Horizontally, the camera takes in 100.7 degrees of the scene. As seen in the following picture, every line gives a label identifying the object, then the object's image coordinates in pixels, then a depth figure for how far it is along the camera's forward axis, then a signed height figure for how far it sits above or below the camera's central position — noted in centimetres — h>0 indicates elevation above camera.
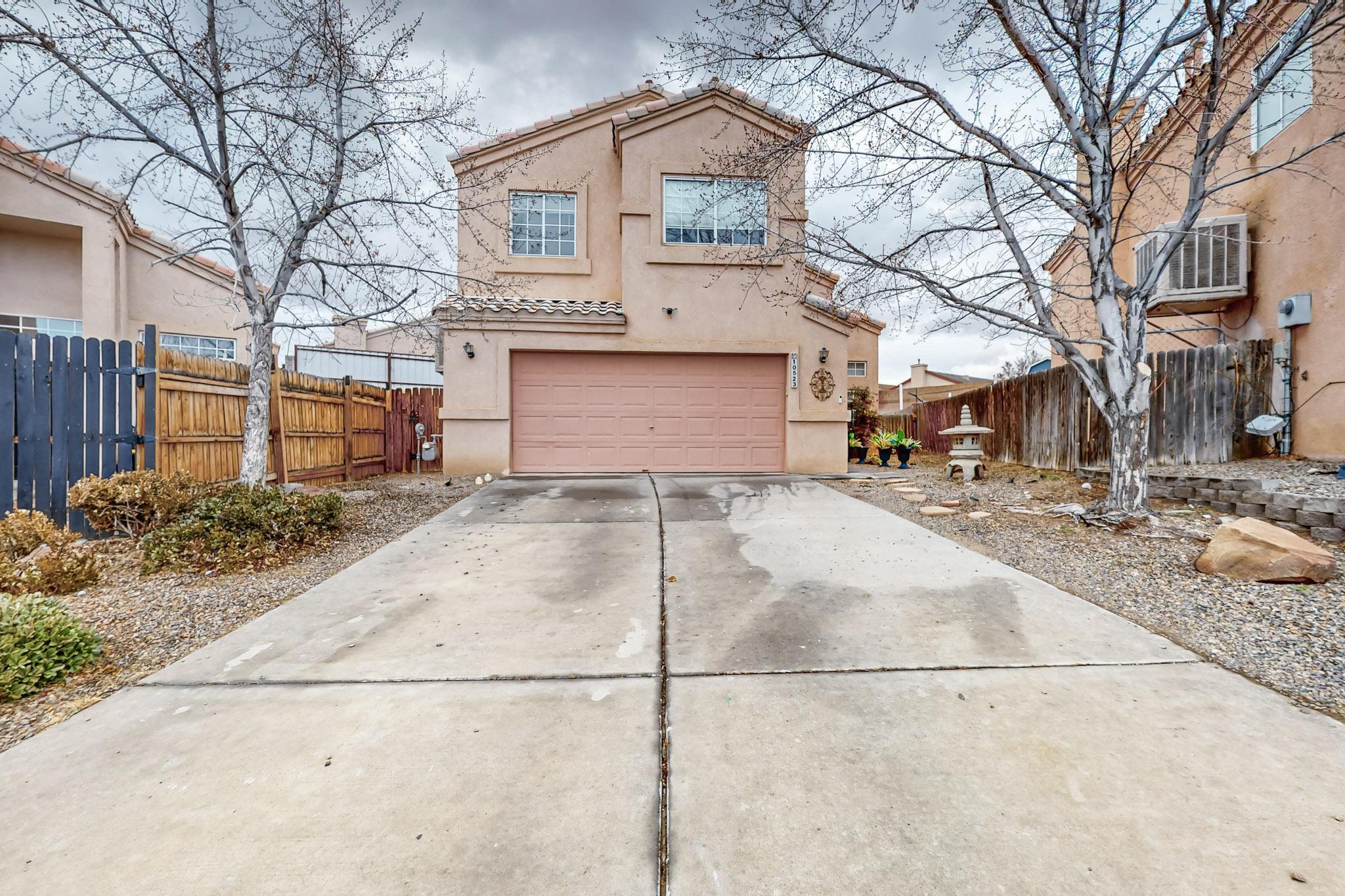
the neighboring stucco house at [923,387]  3250 +320
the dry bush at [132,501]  494 -66
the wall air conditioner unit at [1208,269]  782 +249
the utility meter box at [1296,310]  683 +165
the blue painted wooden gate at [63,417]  505 +10
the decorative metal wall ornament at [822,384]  1067 +100
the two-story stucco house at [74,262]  1101 +357
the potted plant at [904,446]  1255 -20
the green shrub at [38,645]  252 -105
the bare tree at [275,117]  530 +327
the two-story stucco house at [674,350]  1016 +157
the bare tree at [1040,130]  531 +323
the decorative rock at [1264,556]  370 -78
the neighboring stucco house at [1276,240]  646 +270
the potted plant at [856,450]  1393 -33
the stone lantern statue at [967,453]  970 -27
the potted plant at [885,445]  1291 -18
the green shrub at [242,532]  441 -88
